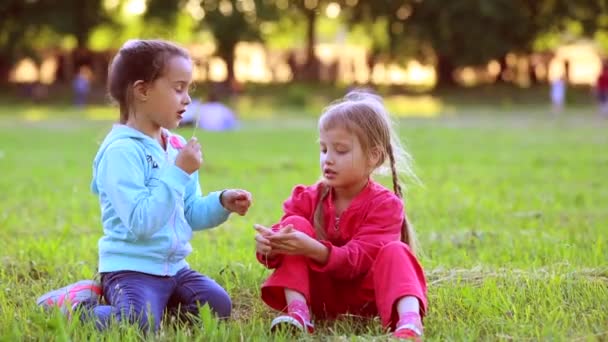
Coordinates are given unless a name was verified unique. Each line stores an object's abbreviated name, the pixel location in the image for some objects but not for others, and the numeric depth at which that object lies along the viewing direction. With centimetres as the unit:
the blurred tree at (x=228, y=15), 4447
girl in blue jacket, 434
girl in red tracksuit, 421
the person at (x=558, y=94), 3534
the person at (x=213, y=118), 2335
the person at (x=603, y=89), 3262
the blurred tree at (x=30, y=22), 4606
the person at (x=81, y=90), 4047
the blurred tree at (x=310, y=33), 4922
